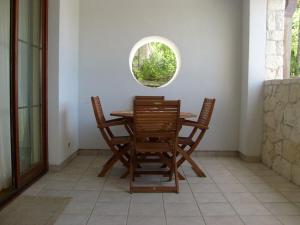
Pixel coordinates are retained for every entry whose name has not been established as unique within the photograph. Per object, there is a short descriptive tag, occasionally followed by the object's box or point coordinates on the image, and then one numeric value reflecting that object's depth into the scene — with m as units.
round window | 6.57
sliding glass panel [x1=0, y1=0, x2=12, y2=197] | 2.73
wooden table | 3.50
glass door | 3.07
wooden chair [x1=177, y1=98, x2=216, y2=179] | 3.61
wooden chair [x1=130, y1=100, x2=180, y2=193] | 3.10
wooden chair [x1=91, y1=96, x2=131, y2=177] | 3.59
